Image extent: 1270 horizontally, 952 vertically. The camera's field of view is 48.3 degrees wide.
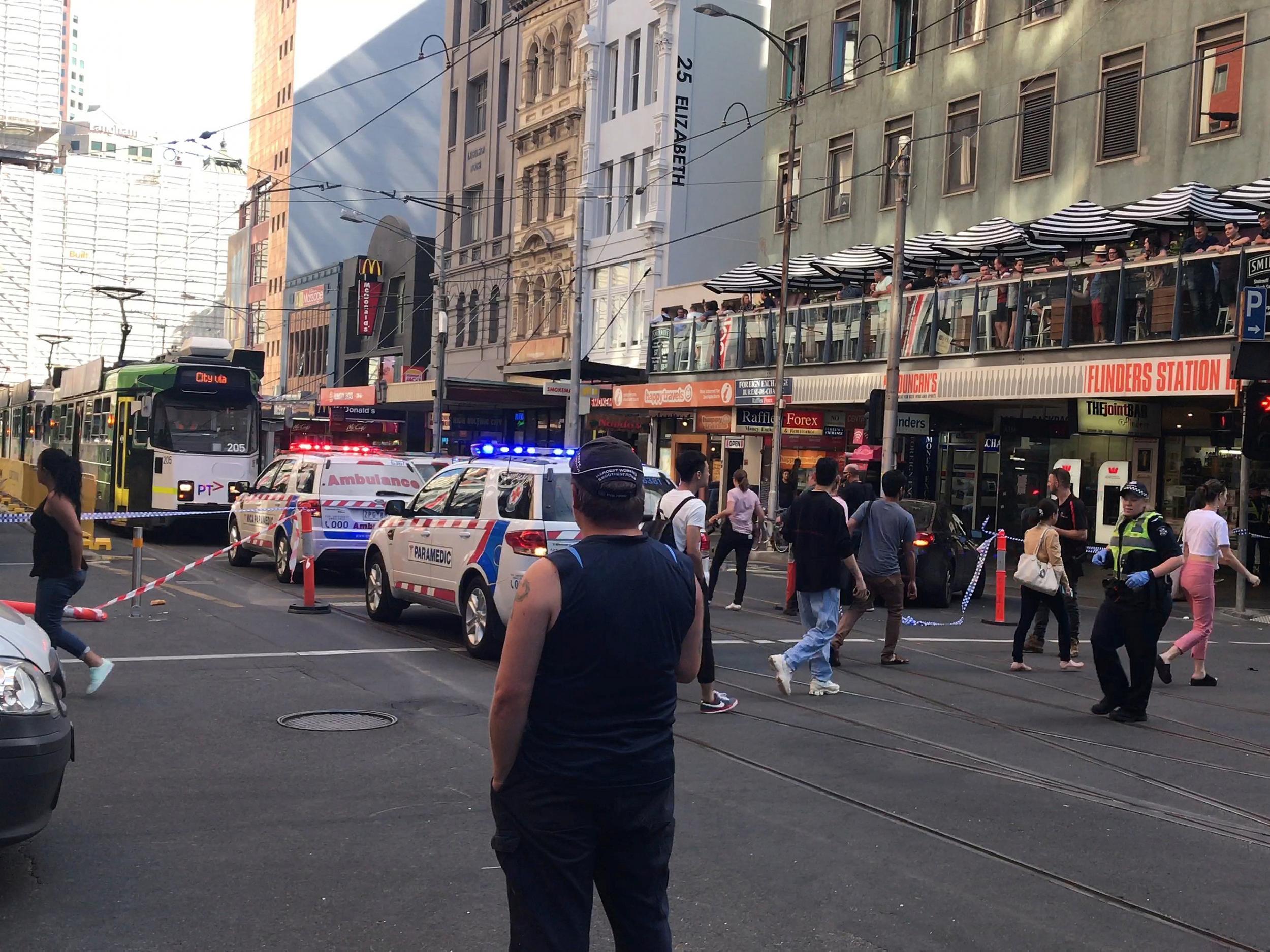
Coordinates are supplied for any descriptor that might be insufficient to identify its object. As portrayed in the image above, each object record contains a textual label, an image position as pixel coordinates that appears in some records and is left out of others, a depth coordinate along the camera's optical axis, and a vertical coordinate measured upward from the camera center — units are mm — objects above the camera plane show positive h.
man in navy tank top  3617 -784
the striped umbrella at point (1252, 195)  21922 +4381
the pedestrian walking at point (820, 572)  10852 -906
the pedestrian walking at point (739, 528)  17734 -947
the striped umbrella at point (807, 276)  32031 +4131
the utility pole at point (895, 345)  25188 +2045
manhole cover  9039 -1861
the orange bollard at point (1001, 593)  17484 -1598
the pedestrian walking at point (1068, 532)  13852 -642
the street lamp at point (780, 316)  28250 +2834
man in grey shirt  12516 -826
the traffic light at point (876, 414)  24203 +771
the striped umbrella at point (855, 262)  30297 +4234
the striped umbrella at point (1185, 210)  22438 +4200
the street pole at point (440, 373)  39656 +1921
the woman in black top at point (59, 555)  9688 -923
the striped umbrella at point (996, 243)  26688 +4271
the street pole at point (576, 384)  35656 +1556
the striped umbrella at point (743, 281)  33281 +4079
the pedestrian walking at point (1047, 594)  12953 -1165
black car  18969 -1252
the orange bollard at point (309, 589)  15195 -1696
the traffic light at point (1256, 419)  18938 +747
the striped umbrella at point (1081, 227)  24172 +4161
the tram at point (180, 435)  25234 -120
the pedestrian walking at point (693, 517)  9992 -499
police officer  10094 -1138
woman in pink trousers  12242 -786
